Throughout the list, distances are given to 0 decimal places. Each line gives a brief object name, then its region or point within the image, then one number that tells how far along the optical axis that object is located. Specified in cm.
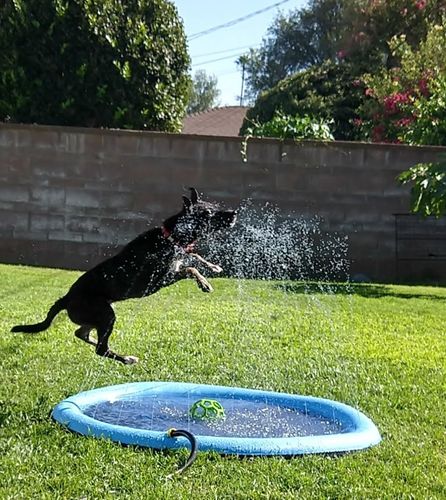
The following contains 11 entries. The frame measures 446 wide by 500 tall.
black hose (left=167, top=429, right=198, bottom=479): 378
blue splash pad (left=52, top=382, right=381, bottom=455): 410
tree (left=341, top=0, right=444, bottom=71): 2305
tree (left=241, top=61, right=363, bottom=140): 2126
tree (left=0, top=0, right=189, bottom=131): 1207
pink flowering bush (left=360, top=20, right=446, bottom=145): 1540
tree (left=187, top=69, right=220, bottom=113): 7550
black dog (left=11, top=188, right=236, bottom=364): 468
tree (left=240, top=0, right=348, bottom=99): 4406
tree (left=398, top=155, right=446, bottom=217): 980
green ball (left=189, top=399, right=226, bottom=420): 482
